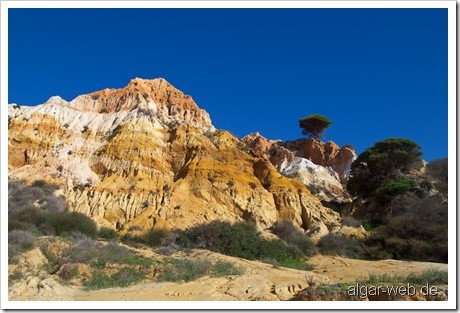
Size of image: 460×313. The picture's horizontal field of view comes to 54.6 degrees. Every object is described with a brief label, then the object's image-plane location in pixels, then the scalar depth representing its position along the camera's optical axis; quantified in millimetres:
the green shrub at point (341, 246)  23797
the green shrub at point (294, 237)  23681
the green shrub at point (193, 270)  13930
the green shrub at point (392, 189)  33125
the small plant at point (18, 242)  15000
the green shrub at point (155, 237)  22578
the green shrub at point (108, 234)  23016
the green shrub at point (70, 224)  21533
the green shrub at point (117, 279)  13256
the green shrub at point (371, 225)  30078
